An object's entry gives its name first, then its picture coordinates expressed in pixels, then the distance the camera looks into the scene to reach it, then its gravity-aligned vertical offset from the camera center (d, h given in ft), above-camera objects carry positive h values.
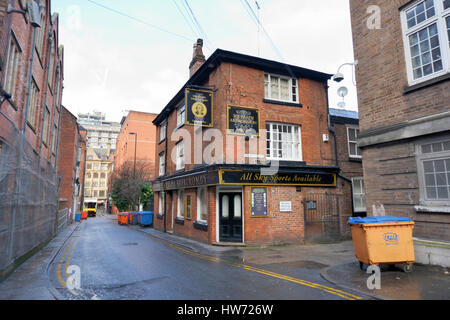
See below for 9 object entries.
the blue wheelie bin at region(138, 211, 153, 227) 82.16 -4.96
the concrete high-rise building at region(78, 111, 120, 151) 397.60 +96.66
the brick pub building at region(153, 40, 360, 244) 42.09 +6.90
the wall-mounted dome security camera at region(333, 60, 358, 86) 37.88 +16.52
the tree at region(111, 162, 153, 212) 97.30 +5.09
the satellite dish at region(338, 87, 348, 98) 49.88 +19.00
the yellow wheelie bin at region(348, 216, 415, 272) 22.43 -3.49
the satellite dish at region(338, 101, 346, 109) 63.16 +21.27
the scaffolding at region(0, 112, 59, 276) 20.51 +0.63
